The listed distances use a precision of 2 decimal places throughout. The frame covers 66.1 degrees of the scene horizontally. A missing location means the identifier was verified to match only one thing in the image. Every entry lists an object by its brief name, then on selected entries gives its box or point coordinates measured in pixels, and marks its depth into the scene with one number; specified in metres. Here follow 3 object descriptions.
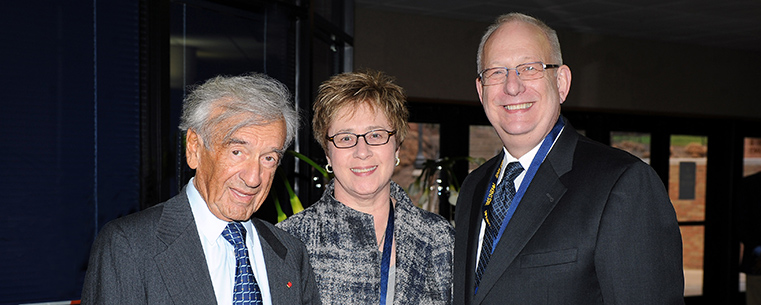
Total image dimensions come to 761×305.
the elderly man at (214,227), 1.27
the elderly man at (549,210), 1.47
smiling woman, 1.83
